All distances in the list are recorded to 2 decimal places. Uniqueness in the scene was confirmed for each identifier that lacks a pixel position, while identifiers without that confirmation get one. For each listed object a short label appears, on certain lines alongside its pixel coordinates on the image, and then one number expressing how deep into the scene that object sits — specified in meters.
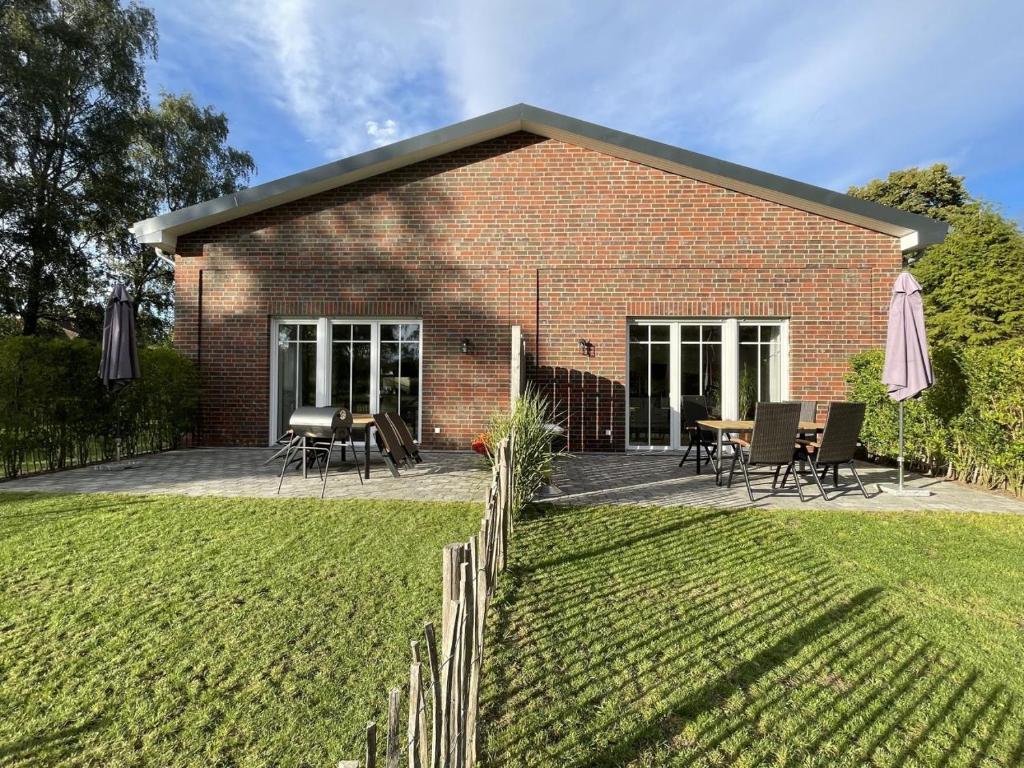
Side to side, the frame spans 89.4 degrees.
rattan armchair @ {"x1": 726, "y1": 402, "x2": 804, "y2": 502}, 5.44
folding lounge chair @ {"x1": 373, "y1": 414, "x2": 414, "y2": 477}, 6.33
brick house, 8.78
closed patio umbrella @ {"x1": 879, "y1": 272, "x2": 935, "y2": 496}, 5.70
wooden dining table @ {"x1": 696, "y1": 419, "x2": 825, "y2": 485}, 6.27
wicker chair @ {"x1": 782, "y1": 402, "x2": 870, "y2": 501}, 5.54
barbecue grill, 6.24
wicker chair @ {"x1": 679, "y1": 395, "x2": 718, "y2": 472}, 7.22
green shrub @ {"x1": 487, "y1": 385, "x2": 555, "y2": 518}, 4.73
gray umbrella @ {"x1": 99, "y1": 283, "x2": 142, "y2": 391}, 7.06
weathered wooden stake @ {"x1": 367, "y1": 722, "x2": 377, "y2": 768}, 0.95
